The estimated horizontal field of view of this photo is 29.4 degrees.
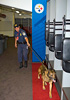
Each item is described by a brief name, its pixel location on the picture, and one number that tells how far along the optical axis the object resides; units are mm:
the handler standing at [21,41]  4086
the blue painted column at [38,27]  4871
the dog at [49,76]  2564
